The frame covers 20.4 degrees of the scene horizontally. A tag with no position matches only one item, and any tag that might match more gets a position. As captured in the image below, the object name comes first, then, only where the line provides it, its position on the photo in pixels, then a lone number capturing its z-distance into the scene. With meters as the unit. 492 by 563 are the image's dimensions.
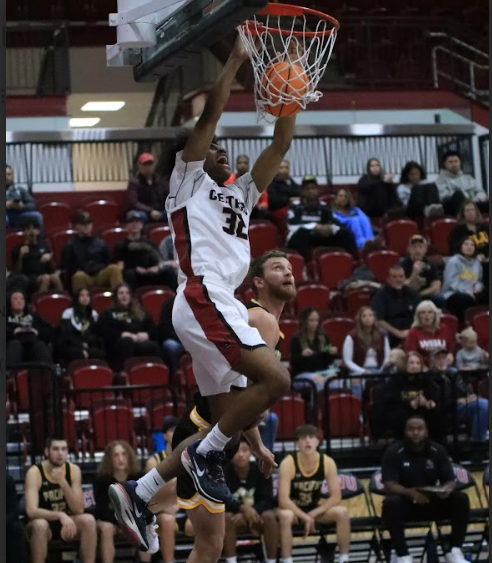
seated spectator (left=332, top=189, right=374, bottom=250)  17.20
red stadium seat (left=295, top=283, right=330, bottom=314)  15.54
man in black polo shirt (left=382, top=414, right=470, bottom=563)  12.20
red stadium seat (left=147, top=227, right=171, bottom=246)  16.56
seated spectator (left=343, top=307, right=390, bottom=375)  14.08
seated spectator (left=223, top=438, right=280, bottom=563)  11.88
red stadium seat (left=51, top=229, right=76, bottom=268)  16.57
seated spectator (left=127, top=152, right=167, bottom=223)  17.53
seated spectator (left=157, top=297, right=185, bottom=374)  14.24
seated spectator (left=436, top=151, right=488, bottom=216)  18.42
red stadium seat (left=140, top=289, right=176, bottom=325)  15.12
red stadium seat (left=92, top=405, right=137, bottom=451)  13.01
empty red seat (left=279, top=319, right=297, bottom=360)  14.68
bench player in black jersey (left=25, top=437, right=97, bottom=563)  11.61
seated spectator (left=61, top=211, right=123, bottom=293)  15.41
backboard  6.24
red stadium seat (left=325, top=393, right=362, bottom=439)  13.52
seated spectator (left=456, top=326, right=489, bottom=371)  14.08
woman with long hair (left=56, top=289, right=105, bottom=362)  14.06
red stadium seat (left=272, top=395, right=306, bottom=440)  13.48
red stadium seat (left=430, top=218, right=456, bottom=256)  17.75
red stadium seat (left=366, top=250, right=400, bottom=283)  16.47
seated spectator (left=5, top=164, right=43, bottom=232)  16.80
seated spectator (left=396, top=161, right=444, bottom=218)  18.20
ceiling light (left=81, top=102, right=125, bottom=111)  21.64
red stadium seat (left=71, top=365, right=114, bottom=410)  13.41
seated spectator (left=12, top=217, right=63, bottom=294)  15.27
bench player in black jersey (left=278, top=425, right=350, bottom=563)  12.05
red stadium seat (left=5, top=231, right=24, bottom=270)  16.18
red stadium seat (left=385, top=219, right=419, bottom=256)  17.52
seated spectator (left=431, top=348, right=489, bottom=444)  13.47
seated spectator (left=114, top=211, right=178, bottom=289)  15.64
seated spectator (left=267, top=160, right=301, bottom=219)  17.66
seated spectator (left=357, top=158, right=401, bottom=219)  18.33
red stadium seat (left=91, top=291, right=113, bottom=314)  14.95
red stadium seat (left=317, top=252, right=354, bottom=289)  16.30
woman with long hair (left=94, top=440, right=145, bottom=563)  11.90
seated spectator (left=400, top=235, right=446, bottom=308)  15.70
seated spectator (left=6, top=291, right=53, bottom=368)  13.27
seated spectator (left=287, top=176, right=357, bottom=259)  16.64
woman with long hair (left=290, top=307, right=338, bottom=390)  13.84
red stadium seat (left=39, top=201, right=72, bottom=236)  17.73
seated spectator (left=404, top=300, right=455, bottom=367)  14.05
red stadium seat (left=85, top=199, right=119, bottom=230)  18.03
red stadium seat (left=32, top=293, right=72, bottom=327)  14.84
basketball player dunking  6.61
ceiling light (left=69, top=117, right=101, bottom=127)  20.83
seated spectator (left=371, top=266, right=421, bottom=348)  14.84
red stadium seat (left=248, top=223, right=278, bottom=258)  16.61
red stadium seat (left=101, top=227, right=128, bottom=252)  16.62
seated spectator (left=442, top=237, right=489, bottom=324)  15.66
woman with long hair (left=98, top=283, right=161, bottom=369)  14.15
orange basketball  6.71
